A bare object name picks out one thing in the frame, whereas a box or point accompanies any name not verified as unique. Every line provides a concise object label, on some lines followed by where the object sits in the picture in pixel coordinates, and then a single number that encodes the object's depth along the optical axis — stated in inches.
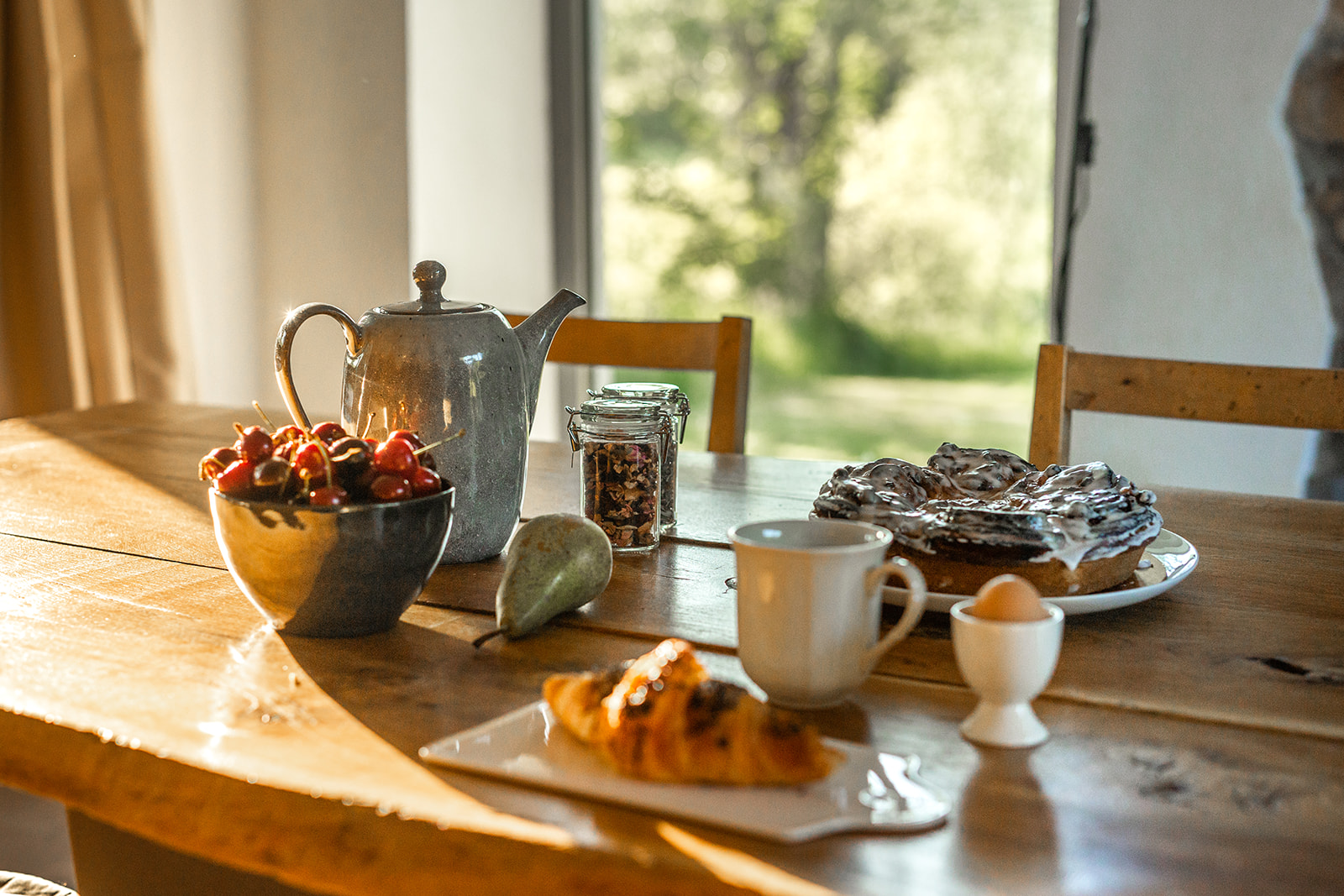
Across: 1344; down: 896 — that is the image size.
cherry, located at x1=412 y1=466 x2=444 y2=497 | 29.1
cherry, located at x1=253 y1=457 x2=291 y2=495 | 28.2
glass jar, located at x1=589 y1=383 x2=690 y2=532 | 39.6
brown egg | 23.0
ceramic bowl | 27.9
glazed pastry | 29.9
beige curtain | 87.6
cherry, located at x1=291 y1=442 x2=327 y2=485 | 28.2
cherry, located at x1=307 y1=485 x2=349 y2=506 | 27.8
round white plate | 29.9
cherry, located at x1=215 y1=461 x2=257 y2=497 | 28.8
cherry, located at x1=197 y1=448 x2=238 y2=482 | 30.1
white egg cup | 22.7
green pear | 29.4
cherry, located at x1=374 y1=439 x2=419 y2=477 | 28.8
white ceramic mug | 23.9
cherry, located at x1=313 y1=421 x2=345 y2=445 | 29.5
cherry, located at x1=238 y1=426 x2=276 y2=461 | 29.2
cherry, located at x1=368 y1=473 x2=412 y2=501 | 28.3
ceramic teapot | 34.6
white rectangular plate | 19.4
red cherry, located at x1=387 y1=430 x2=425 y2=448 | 29.4
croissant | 20.7
